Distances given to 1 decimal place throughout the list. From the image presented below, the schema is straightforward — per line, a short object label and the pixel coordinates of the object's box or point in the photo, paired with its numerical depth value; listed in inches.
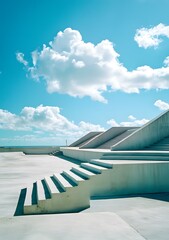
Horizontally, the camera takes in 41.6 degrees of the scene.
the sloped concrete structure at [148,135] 545.3
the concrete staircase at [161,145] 509.7
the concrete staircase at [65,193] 248.8
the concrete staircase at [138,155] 375.5
